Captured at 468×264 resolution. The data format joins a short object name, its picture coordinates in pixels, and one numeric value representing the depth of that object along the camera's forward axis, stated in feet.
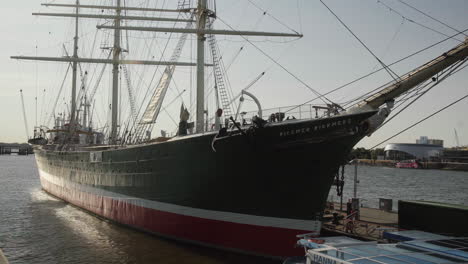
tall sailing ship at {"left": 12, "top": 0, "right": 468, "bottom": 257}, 38.75
